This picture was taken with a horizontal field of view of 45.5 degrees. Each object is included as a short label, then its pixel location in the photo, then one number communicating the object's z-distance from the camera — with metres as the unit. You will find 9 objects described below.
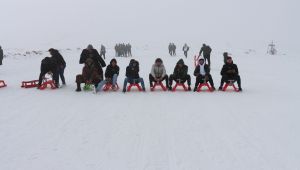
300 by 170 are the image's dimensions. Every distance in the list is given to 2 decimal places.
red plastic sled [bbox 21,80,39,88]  12.43
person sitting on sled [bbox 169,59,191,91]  11.59
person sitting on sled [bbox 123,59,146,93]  11.51
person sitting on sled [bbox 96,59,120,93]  11.57
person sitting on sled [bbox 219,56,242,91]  11.53
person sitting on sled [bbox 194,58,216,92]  11.52
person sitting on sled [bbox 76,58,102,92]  11.31
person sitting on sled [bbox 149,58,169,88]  11.70
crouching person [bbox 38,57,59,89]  12.08
